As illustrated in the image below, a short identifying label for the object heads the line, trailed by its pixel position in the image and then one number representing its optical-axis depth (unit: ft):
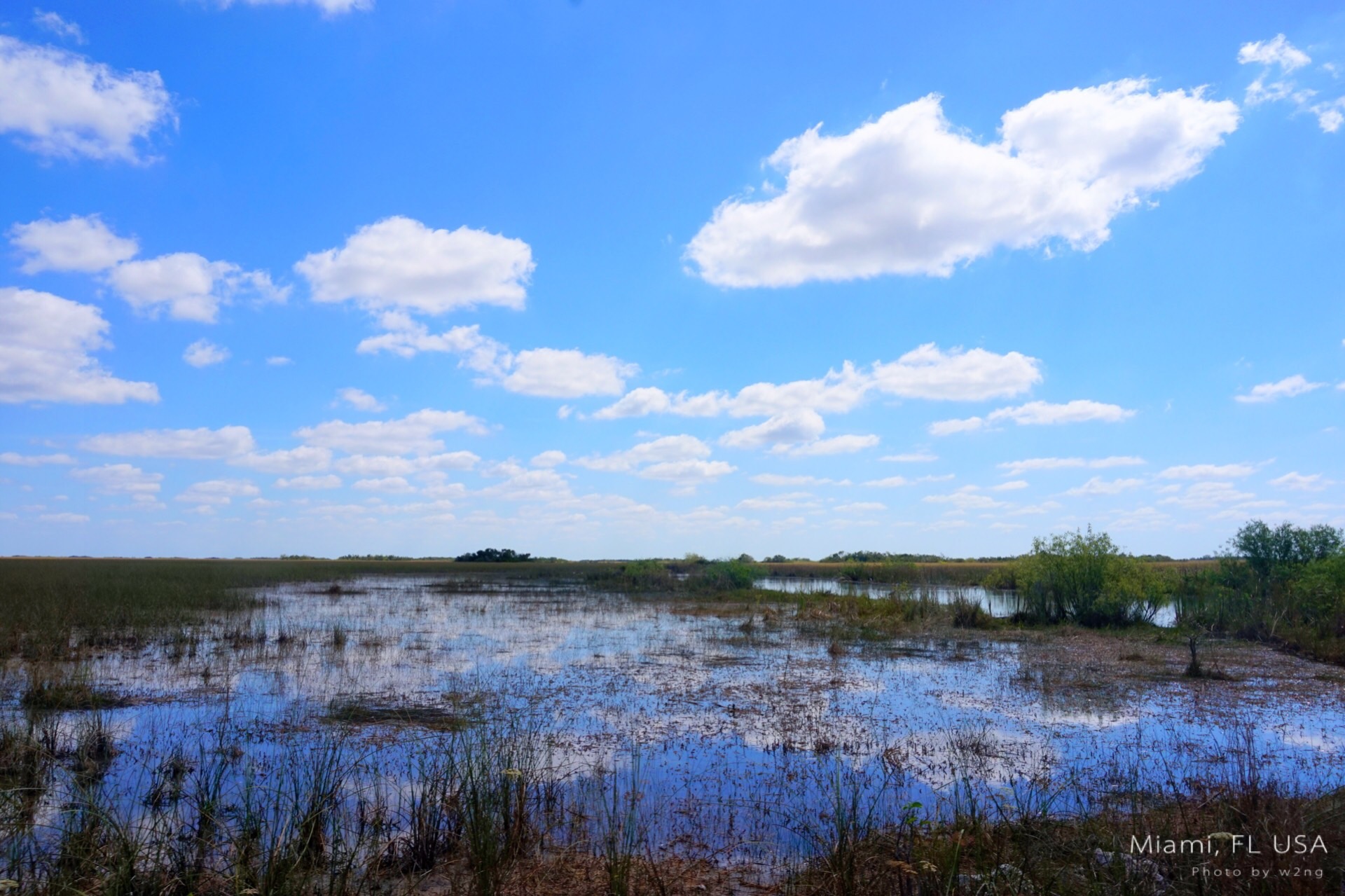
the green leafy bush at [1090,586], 63.72
